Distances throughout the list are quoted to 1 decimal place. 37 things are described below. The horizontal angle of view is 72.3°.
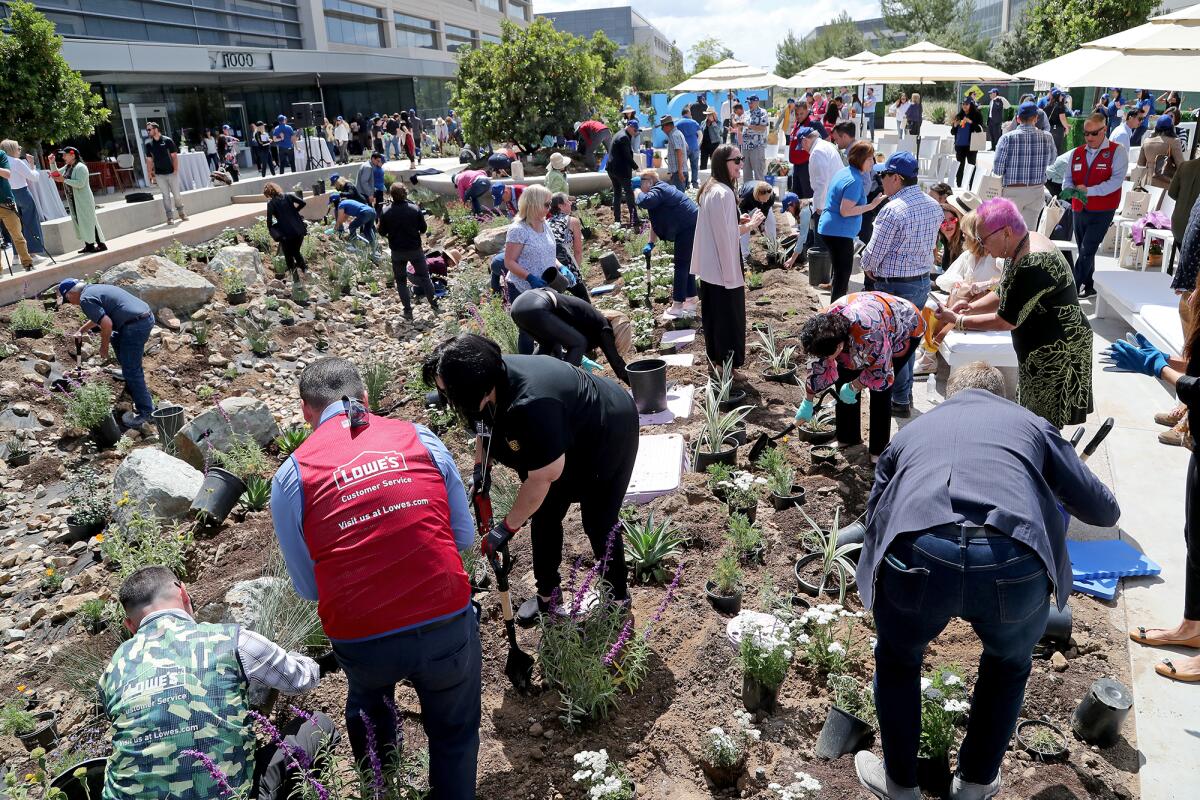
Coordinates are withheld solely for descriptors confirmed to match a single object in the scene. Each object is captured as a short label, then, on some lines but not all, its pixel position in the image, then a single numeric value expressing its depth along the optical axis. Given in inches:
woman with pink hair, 157.8
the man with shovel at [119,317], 292.0
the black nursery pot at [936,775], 115.8
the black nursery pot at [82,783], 123.6
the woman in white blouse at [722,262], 244.2
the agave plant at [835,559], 157.8
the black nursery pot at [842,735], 122.7
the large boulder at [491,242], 516.4
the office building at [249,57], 936.3
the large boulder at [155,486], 240.1
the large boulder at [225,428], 280.1
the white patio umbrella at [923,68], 449.7
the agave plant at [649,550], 170.1
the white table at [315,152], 947.3
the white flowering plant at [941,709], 116.9
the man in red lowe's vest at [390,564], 98.3
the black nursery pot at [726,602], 157.6
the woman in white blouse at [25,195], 442.0
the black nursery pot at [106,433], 317.7
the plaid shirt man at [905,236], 222.2
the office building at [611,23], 4571.9
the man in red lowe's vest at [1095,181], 302.8
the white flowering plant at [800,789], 109.7
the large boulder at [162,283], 422.6
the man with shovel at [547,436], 114.3
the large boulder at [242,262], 483.2
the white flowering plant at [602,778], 112.8
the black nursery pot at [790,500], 190.5
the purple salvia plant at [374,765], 105.3
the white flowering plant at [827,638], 135.7
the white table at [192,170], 723.4
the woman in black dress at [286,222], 467.8
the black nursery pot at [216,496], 234.7
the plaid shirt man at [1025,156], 329.1
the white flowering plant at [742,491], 187.3
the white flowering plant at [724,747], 118.4
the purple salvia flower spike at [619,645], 131.6
